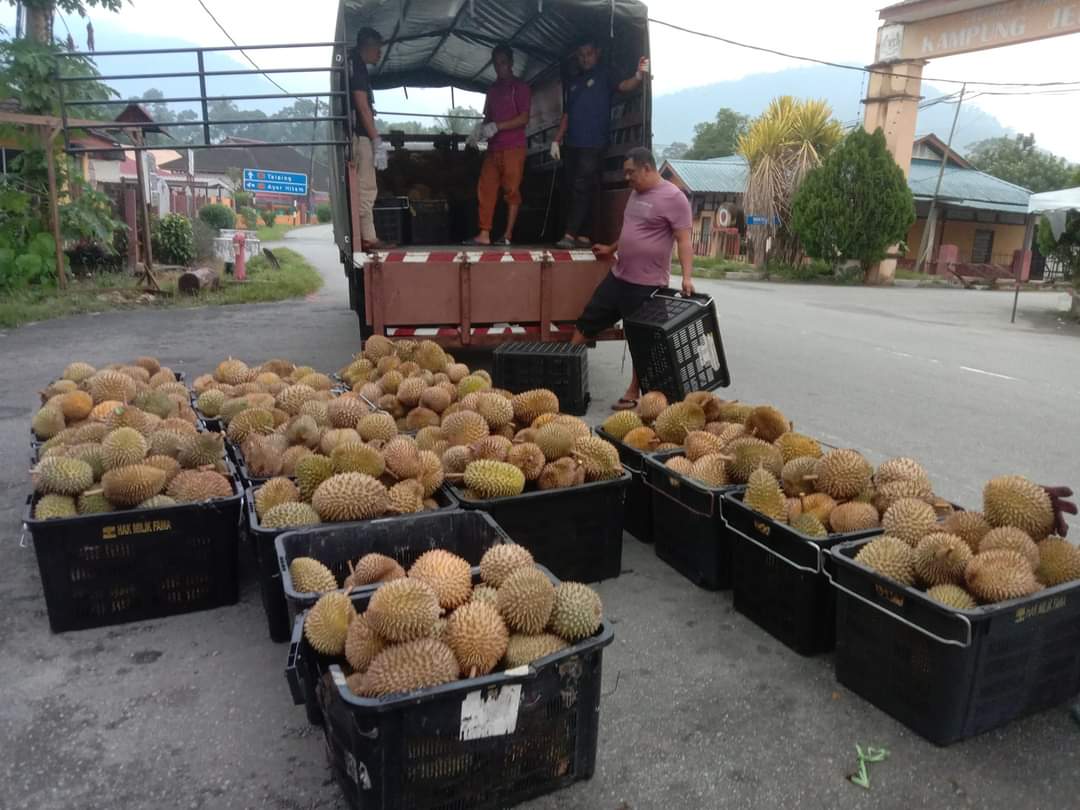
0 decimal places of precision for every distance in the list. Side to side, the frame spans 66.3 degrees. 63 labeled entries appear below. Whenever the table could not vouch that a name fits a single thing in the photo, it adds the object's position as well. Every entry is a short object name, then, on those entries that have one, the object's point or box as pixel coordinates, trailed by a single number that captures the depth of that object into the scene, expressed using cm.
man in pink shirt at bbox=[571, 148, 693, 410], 662
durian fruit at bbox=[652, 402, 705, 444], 442
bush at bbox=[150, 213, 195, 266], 2064
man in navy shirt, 837
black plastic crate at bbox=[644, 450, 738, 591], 379
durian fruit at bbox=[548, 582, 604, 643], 248
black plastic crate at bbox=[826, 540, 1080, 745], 264
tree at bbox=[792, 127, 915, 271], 2514
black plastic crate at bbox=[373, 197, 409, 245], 954
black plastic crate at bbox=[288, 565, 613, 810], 218
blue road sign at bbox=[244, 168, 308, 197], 2638
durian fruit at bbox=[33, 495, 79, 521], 336
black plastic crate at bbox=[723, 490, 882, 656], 325
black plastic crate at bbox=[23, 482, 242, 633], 336
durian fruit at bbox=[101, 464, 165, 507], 344
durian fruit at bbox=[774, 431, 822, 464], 382
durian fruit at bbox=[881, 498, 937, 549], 308
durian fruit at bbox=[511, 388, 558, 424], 438
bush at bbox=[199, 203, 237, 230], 3953
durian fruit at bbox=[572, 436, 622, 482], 387
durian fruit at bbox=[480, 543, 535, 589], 271
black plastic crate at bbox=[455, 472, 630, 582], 367
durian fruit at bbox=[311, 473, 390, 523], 327
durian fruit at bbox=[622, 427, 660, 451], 442
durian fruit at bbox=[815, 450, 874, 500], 345
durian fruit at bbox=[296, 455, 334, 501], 354
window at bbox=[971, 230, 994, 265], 3500
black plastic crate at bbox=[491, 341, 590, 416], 676
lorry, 760
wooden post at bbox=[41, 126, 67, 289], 1367
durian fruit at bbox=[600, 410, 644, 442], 464
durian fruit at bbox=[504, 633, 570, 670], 238
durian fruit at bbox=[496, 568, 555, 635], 246
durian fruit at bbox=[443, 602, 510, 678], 232
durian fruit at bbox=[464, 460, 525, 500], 360
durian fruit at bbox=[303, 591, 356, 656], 242
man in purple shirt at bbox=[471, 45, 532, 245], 899
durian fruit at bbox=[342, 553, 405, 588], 278
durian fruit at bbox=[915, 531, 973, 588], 278
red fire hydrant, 1926
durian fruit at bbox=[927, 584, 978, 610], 267
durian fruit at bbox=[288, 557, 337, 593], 278
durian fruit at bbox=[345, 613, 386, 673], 233
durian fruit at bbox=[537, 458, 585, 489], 374
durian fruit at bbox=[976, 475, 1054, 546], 304
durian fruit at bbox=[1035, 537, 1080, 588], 283
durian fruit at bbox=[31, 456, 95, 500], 347
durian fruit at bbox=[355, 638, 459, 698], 218
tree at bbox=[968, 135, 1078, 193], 5212
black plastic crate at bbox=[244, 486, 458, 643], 329
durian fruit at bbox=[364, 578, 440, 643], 232
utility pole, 3238
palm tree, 2747
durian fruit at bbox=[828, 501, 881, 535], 326
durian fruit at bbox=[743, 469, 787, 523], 340
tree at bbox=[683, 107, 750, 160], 7075
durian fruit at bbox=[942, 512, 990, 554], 304
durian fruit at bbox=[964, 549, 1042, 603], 267
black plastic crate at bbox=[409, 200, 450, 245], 1028
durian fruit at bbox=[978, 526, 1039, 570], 286
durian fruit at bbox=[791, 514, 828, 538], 324
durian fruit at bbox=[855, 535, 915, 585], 286
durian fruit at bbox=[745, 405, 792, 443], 405
